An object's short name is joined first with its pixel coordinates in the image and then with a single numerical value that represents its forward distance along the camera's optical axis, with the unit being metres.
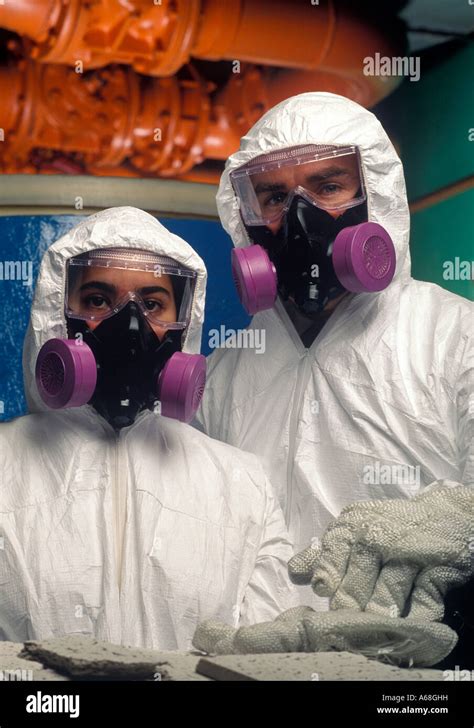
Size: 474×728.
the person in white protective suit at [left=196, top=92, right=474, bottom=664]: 2.88
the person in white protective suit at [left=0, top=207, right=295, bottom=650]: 2.54
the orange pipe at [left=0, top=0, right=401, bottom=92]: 3.57
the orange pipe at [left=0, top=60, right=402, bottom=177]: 3.84
